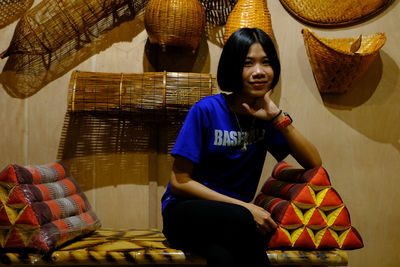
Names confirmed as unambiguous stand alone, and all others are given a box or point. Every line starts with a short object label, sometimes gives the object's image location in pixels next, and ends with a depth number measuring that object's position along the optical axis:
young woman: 1.32
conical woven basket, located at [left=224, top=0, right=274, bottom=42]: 1.94
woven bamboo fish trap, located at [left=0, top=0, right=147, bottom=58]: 1.98
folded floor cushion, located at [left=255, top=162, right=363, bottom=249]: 1.43
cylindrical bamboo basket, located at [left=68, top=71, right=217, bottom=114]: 1.88
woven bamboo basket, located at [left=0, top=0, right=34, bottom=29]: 2.10
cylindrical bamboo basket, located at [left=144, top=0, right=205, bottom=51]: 1.88
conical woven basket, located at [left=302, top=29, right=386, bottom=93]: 1.95
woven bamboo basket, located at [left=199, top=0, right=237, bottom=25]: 2.13
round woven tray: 2.11
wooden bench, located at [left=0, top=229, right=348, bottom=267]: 1.41
